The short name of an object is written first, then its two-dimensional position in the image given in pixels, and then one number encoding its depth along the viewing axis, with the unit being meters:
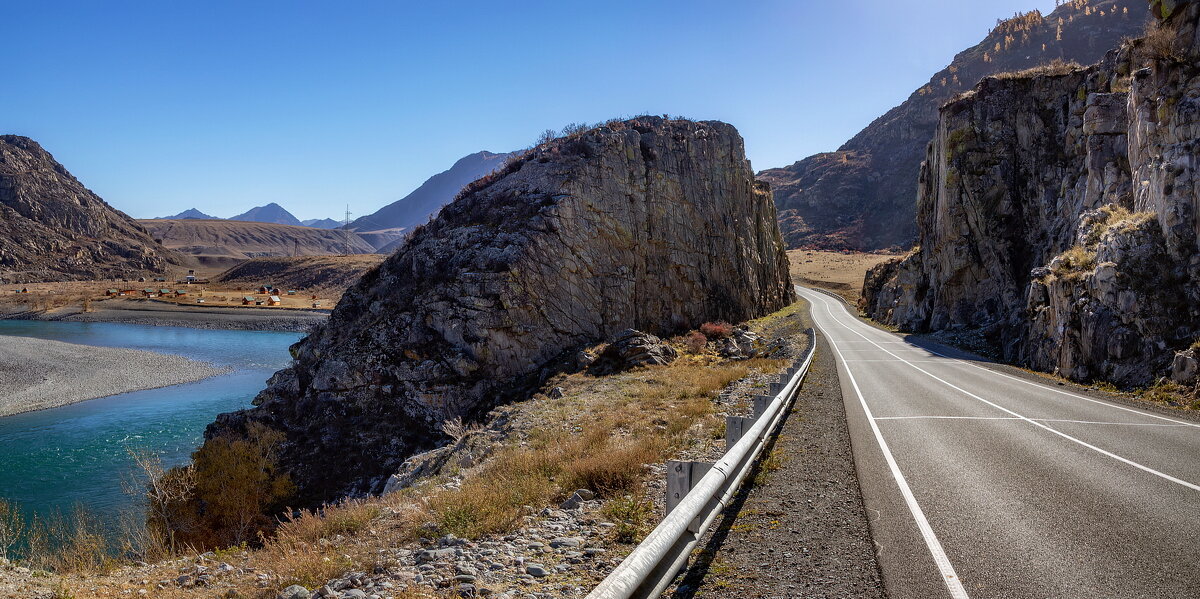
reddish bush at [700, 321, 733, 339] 31.49
